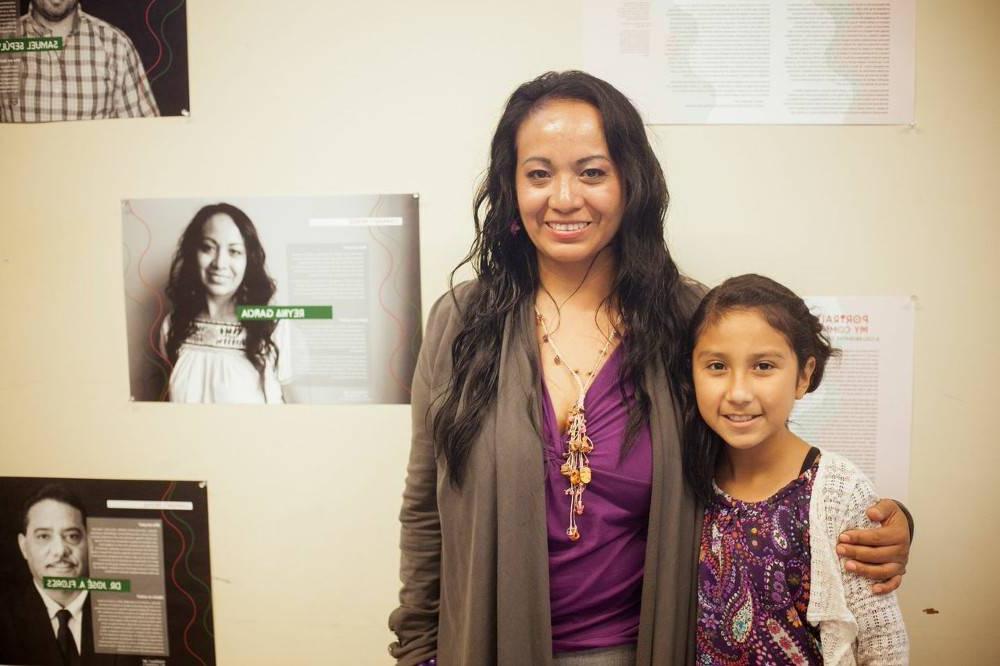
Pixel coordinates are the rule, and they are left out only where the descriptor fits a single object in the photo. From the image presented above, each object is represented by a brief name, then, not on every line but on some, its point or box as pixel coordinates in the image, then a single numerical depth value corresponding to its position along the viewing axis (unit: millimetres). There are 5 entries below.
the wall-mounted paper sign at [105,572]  1488
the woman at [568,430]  967
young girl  895
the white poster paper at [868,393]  1334
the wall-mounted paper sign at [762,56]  1288
